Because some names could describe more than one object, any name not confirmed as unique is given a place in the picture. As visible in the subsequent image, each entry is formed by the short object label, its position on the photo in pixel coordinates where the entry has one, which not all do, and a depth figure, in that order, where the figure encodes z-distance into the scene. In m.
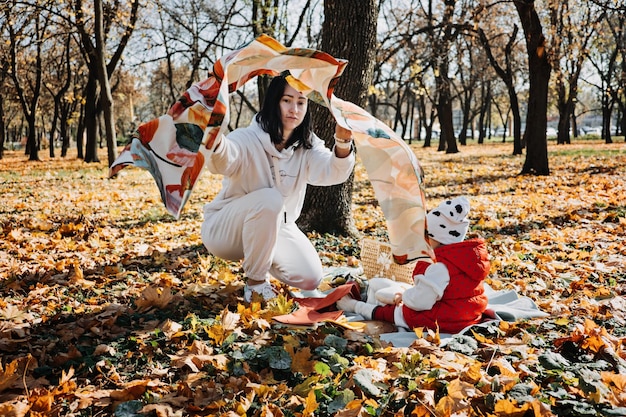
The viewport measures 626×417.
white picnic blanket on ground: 3.04
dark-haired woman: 3.52
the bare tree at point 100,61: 12.45
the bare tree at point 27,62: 13.70
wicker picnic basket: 4.14
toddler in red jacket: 3.05
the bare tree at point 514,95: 18.00
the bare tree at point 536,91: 11.40
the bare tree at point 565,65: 11.72
